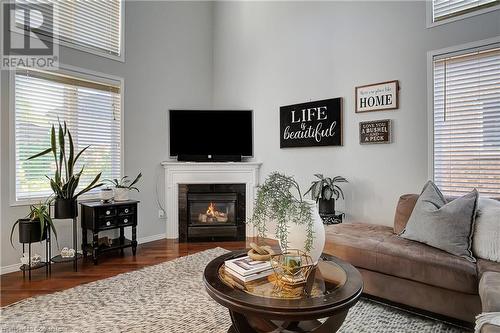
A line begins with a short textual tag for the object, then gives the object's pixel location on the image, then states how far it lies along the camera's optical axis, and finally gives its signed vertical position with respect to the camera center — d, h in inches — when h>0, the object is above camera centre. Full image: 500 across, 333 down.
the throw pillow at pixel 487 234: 83.0 -19.1
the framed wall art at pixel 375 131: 131.2 +15.4
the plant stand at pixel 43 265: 119.4 -40.1
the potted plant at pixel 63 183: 125.0 -7.3
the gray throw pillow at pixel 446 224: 85.8 -17.3
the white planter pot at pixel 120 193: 149.4 -13.6
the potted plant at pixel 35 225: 116.7 -23.3
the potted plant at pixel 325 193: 136.3 -12.4
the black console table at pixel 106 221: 135.7 -25.8
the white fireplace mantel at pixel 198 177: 177.9 -6.6
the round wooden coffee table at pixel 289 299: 53.8 -25.3
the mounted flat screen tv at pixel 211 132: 182.2 +20.5
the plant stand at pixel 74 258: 126.0 -39.2
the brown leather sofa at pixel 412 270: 78.5 -29.6
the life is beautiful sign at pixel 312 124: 148.1 +22.0
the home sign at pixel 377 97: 130.0 +31.0
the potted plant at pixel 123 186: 149.6 -10.6
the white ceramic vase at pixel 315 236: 71.2 -16.8
